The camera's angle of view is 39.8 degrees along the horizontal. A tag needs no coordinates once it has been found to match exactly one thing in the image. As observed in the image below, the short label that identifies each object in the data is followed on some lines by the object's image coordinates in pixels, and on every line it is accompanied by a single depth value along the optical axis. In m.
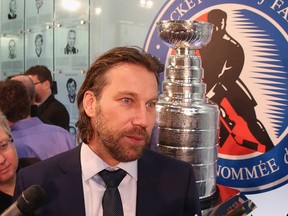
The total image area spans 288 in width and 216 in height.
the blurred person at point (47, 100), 2.75
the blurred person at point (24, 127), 1.83
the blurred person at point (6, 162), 1.29
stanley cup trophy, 1.50
